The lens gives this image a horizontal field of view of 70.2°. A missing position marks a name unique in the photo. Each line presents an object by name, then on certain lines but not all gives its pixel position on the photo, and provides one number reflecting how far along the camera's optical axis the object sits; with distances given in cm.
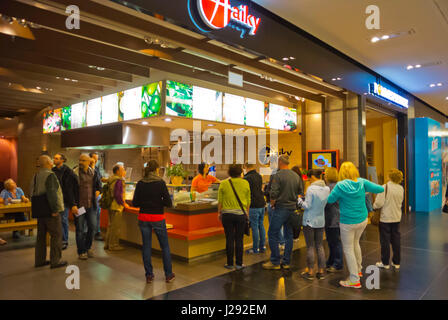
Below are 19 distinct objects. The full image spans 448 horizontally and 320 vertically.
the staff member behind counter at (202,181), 599
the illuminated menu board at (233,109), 705
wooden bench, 551
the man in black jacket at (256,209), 519
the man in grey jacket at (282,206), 441
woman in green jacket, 441
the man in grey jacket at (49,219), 449
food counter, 479
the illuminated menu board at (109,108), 712
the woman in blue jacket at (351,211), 376
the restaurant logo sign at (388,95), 762
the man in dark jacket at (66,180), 491
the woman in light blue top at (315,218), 407
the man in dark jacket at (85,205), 497
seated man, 642
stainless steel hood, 721
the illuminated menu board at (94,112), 758
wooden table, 556
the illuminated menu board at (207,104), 641
